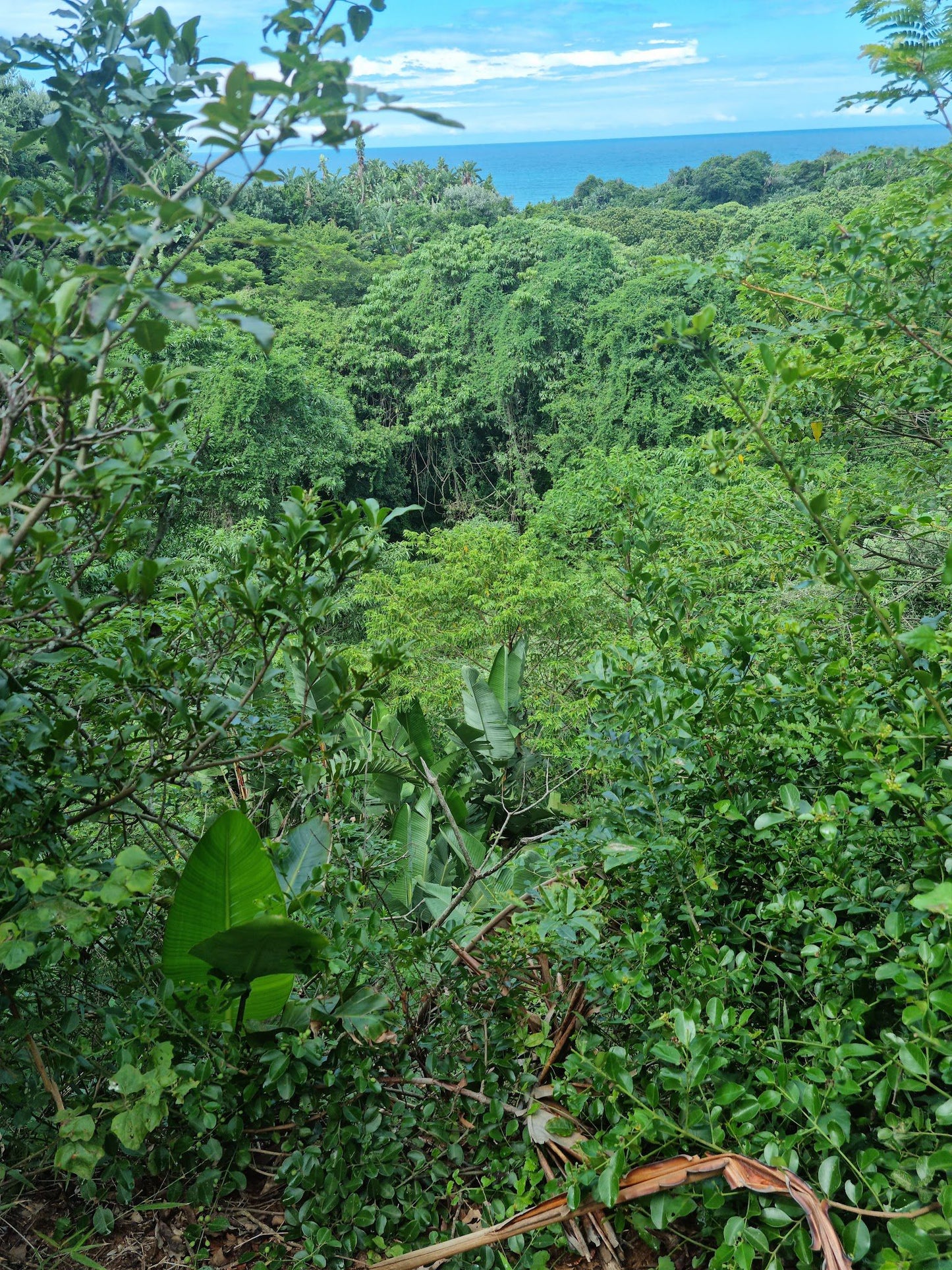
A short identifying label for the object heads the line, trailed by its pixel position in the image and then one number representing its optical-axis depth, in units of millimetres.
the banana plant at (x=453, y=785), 3586
